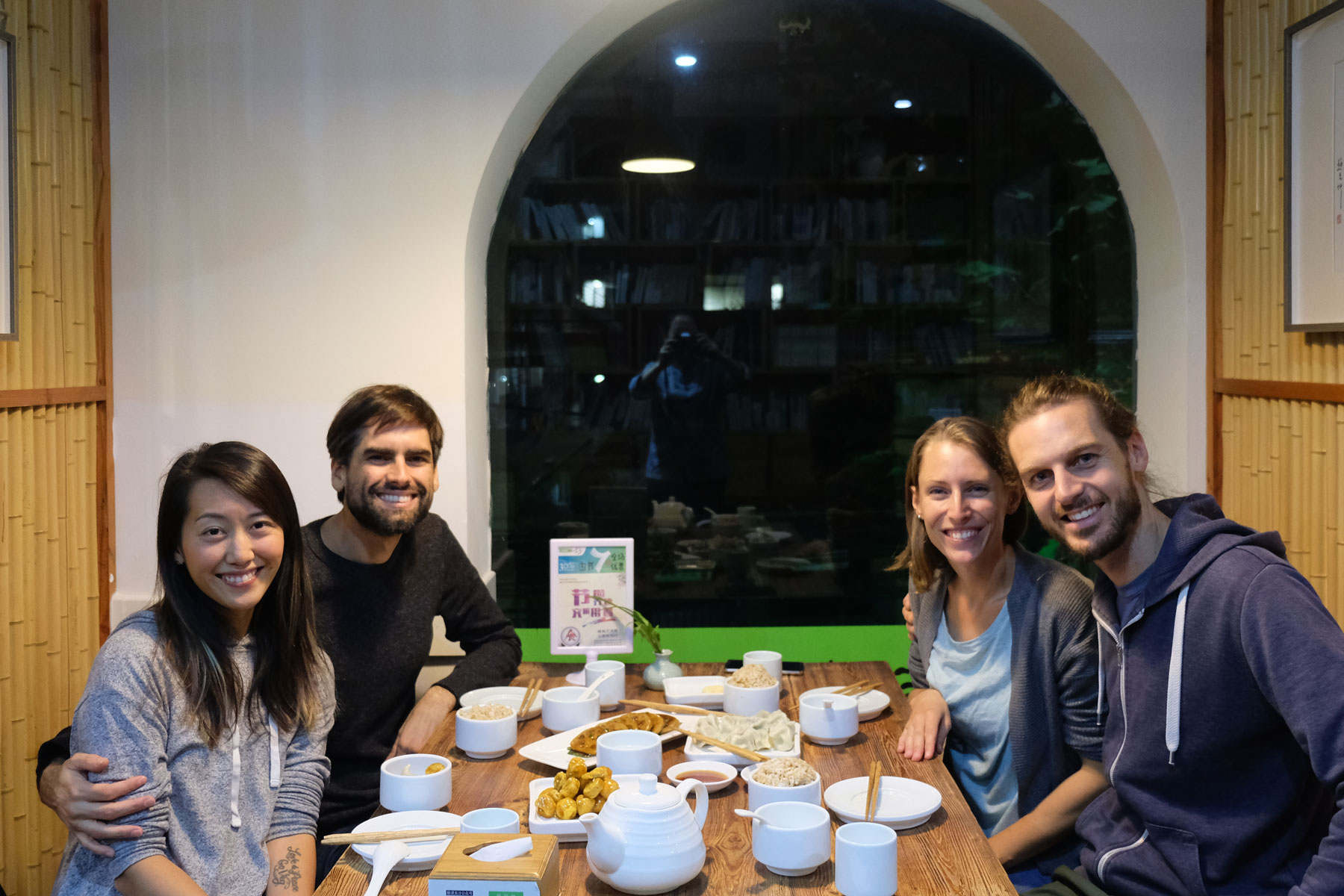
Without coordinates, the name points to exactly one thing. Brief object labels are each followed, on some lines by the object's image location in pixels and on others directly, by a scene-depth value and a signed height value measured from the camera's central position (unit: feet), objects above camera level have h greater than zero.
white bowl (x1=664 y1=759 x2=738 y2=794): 6.09 -1.93
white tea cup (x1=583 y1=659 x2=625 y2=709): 7.86 -1.82
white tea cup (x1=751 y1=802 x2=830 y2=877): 5.02 -1.93
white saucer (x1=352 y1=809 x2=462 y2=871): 5.22 -2.02
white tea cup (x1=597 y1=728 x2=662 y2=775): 6.04 -1.80
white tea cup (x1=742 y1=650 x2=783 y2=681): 8.22 -1.74
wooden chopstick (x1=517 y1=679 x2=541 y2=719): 7.50 -1.87
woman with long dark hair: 5.56 -1.46
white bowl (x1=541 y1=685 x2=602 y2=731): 7.20 -1.86
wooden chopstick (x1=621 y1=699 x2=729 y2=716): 7.17 -1.86
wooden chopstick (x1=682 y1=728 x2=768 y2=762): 6.33 -1.87
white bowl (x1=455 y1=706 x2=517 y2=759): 6.69 -1.89
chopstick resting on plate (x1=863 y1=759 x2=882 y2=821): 5.65 -1.94
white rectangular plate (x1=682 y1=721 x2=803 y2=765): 6.52 -1.95
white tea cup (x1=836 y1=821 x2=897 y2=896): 4.78 -1.93
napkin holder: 4.42 -1.82
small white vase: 8.42 -1.87
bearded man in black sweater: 8.03 -1.22
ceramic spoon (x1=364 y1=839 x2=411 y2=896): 5.01 -2.03
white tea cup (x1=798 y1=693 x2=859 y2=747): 6.86 -1.85
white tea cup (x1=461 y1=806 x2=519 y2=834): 5.43 -1.96
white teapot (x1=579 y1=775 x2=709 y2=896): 4.86 -1.86
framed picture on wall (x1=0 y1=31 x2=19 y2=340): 8.59 +1.90
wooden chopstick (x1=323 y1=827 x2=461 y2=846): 5.22 -1.96
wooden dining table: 5.04 -2.09
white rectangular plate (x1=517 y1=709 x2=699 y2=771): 6.47 -1.96
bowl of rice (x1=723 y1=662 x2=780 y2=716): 7.29 -1.77
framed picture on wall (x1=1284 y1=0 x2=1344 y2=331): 8.39 +2.10
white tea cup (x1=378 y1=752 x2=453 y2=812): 5.84 -1.94
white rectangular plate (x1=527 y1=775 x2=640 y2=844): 5.49 -2.02
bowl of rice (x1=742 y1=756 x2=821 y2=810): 5.54 -1.83
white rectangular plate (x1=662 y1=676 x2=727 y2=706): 7.91 -1.93
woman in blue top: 6.83 -1.53
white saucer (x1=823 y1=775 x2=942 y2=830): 5.61 -2.00
